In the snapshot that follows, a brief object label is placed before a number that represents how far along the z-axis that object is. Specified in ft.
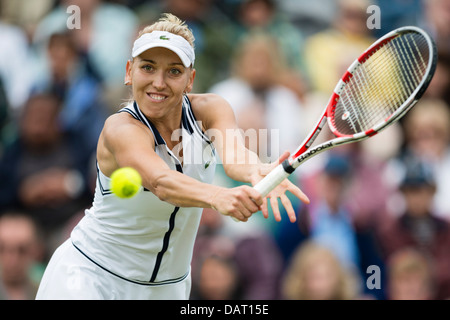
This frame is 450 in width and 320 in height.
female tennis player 26.61
